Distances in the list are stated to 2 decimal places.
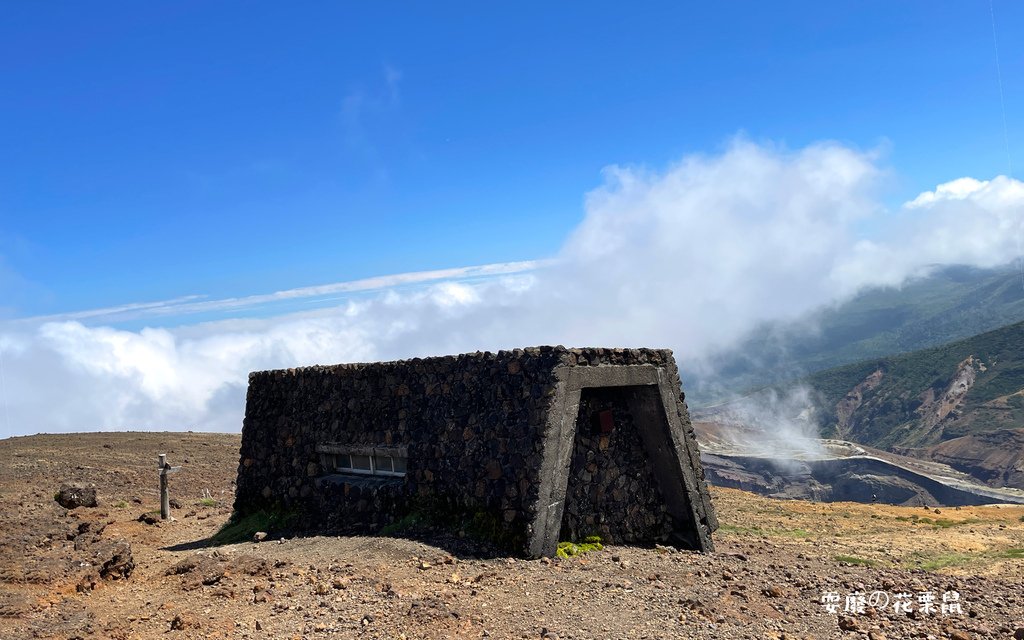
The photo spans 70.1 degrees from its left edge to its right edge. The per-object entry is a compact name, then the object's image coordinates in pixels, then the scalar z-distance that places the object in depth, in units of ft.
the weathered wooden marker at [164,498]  53.52
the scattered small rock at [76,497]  54.44
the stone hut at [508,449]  32.35
